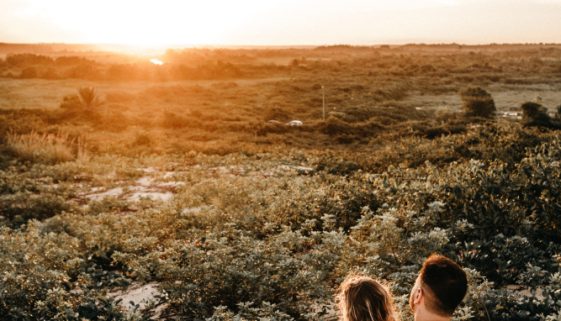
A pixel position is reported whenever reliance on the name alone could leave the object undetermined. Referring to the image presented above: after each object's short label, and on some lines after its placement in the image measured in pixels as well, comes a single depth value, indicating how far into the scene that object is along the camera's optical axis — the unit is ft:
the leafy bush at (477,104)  93.20
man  9.87
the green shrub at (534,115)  71.97
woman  9.88
